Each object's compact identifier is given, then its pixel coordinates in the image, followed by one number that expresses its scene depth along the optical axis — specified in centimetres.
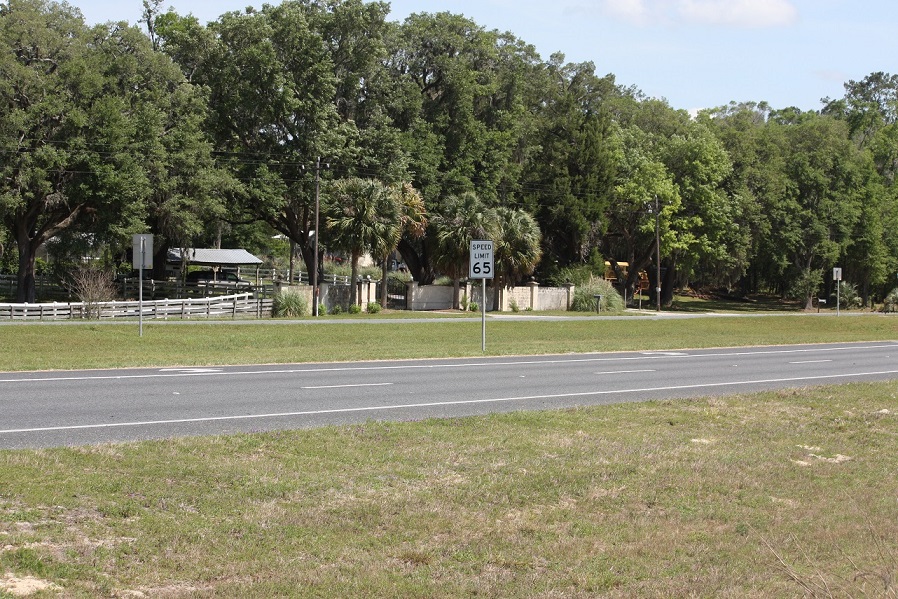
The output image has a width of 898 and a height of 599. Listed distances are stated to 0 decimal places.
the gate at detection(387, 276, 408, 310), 5772
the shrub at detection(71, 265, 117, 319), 3869
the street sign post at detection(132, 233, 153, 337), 2733
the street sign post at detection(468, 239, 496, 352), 2638
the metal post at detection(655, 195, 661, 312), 6456
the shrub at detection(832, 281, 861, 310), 7725
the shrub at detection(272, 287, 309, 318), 4588
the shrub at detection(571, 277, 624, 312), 5819
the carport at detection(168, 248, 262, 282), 6918
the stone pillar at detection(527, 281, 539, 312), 5885
